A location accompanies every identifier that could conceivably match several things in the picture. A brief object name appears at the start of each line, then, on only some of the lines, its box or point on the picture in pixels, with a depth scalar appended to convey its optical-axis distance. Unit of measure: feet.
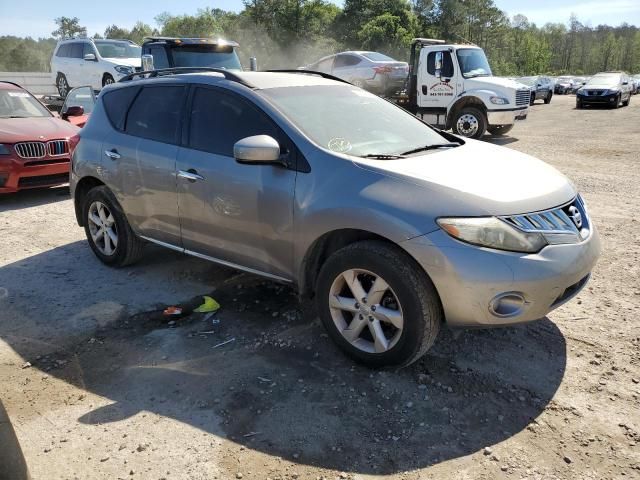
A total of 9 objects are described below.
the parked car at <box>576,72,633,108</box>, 78.89
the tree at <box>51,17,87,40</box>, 263.43
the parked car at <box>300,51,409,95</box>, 52.95
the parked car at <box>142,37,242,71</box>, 37.17
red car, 23.72
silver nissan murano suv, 9.24
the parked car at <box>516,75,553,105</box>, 93.82
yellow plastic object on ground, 13.25
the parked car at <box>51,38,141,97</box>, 48.05
